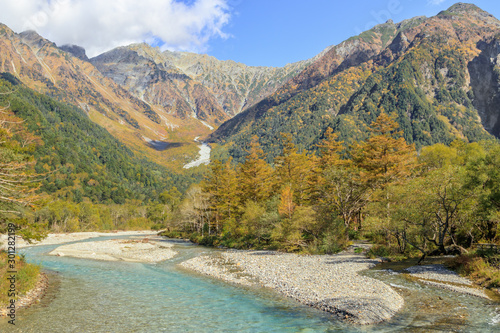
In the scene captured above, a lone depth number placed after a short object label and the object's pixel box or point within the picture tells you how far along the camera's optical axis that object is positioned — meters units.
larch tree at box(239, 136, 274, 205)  57.81
